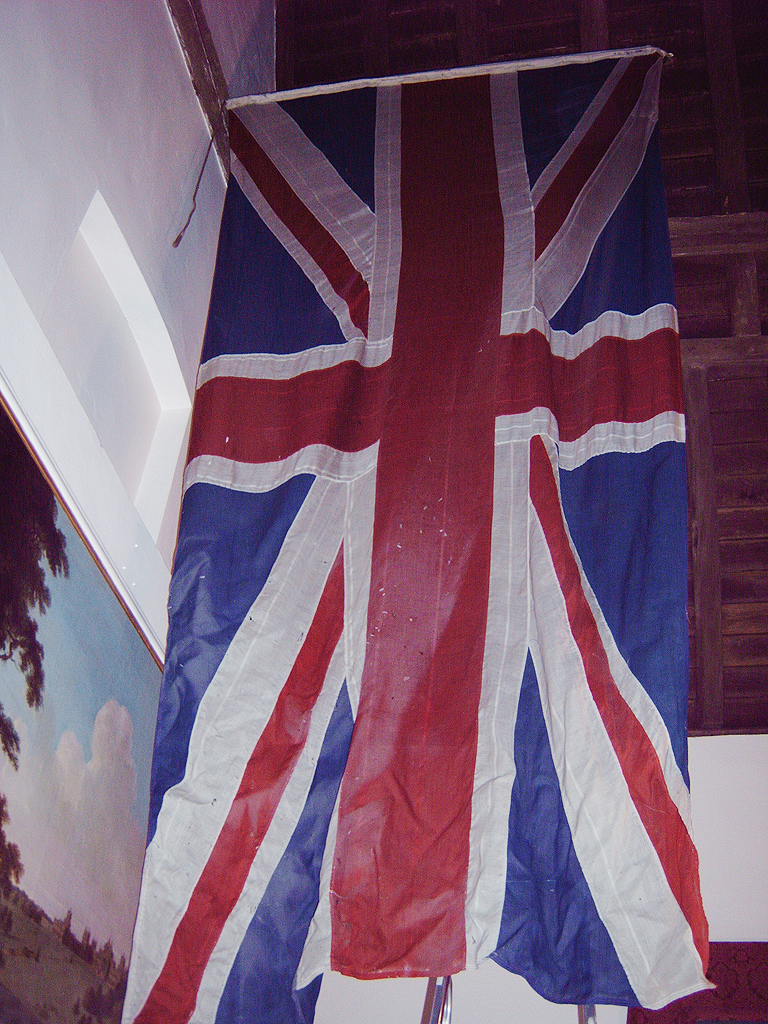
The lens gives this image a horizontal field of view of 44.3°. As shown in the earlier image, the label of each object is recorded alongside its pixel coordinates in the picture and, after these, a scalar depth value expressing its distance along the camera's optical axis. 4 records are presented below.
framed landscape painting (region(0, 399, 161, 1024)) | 1.35
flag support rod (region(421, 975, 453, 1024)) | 1.75
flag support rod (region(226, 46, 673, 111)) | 2.69
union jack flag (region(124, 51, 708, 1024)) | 1.57
